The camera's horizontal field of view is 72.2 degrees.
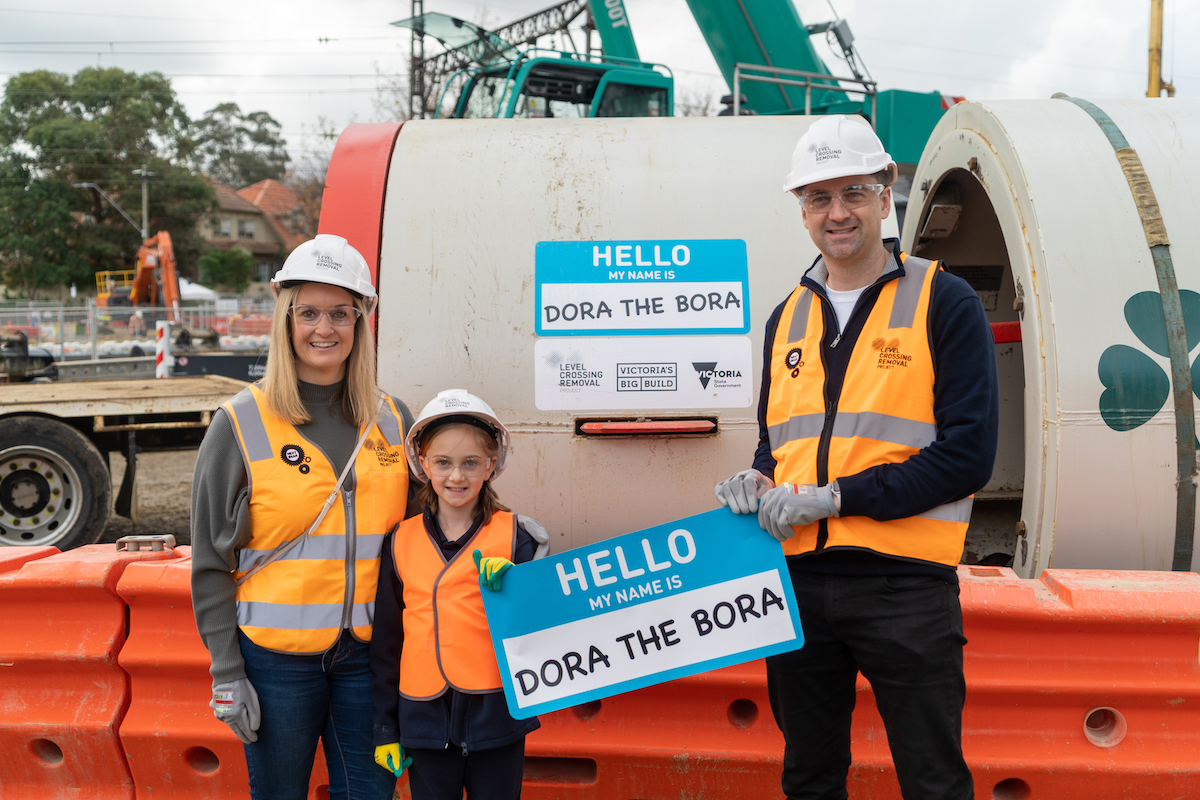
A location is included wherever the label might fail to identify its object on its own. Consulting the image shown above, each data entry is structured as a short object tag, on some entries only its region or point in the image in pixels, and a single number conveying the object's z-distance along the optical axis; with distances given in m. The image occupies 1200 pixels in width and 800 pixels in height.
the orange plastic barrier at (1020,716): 2.41
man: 1.91
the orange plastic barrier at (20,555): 2.82
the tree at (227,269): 51.00
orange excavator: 24.16
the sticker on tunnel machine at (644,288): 2.73
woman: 2.07
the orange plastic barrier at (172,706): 2.69
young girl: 2.10
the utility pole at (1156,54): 11.98
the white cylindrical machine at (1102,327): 2.44
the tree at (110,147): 46.78
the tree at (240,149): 74.62
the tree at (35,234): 44.78
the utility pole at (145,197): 46.02
